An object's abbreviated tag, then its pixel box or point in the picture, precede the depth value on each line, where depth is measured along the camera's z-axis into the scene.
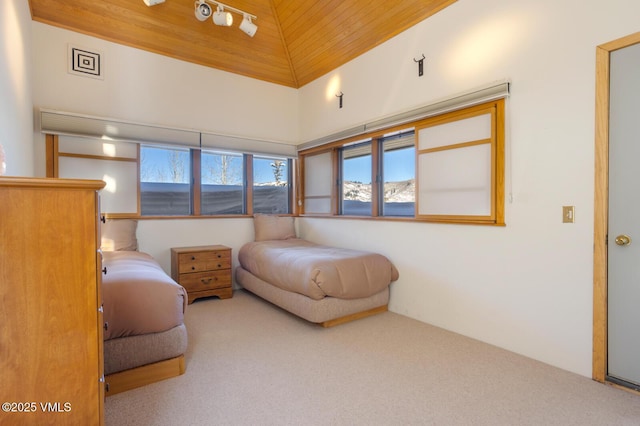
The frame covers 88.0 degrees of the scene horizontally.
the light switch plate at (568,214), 2.21
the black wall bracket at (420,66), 3.19
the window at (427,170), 2.68
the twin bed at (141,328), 1.92
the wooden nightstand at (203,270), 3.71
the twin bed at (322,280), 2.93
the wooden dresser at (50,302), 1.08
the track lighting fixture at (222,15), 3.43
